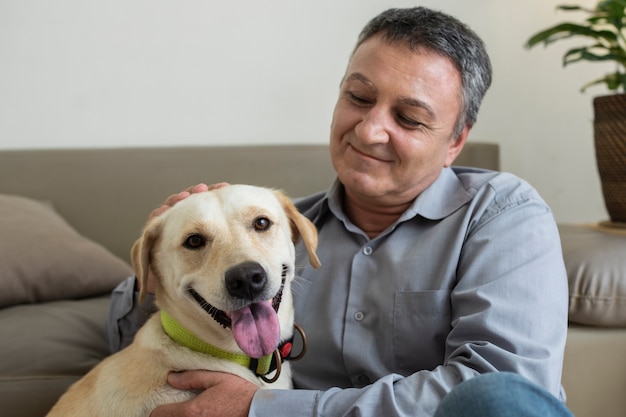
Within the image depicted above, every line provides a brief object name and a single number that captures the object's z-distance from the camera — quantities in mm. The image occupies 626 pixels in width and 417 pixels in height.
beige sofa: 1592
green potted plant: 2098
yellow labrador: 1167
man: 1166
